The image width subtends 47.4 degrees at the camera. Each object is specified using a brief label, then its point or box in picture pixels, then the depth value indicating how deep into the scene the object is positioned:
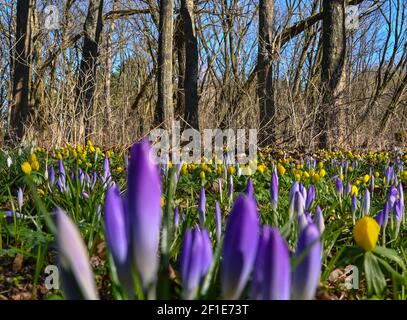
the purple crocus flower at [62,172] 2.50
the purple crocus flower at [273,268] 0.62
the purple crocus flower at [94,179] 2.63
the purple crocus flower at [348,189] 2.74
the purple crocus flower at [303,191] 2.04
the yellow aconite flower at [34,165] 2.82
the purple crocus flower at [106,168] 2.52
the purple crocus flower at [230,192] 2.61
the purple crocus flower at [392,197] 2.04
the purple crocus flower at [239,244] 0.65
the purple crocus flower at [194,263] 0.75
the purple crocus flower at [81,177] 2.48
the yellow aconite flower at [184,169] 3.90
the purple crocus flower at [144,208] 0.64
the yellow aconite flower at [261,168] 4.08
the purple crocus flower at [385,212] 1.83
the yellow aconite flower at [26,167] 2.23
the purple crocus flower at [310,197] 2.04
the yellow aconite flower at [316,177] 3.10
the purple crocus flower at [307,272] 0.68
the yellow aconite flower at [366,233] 1.25
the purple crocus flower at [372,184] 3.05
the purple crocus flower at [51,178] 2.54
